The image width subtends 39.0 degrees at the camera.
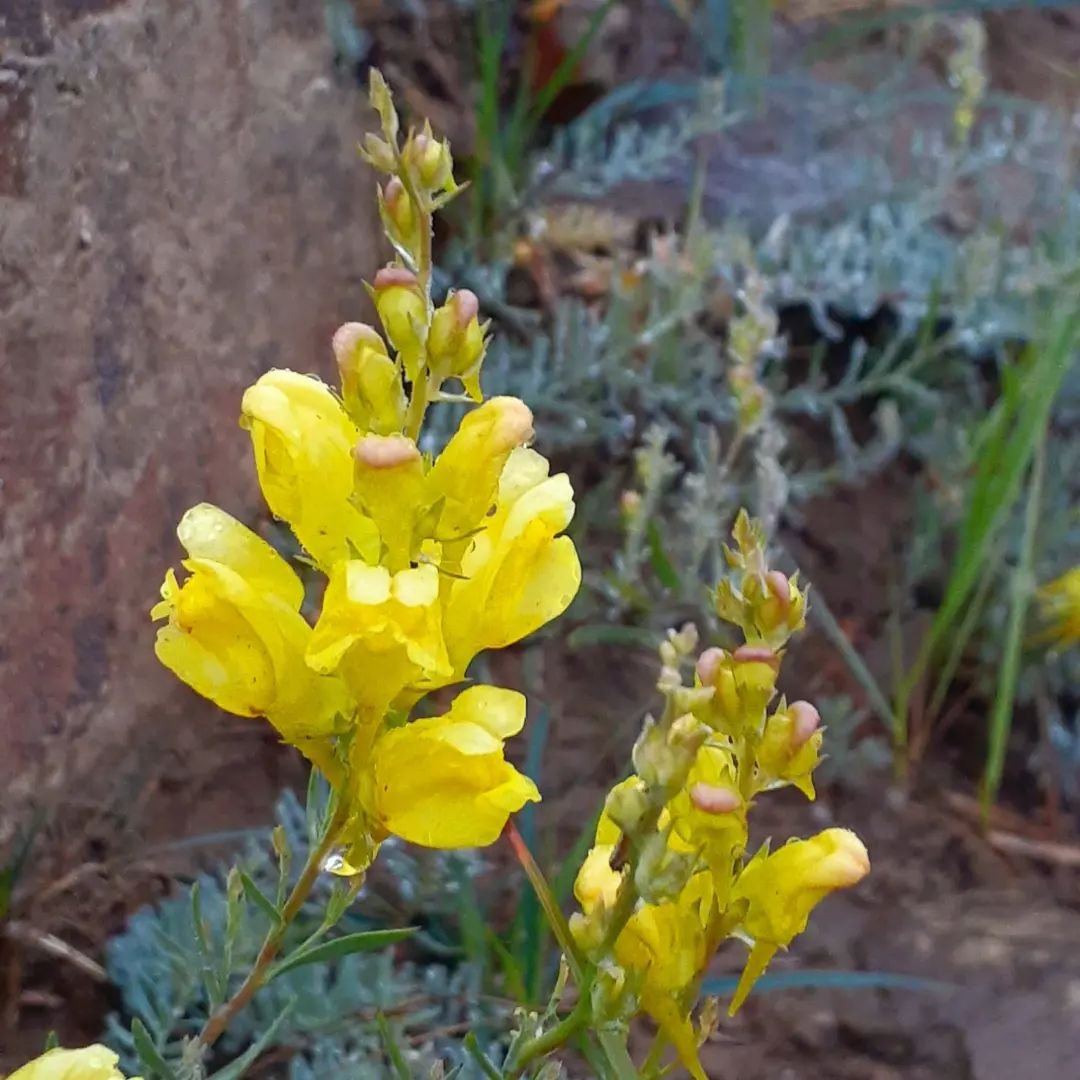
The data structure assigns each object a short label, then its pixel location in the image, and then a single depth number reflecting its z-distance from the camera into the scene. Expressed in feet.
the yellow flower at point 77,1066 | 0.43
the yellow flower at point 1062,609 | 1.01
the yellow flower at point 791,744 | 0.44
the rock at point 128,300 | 0.67
